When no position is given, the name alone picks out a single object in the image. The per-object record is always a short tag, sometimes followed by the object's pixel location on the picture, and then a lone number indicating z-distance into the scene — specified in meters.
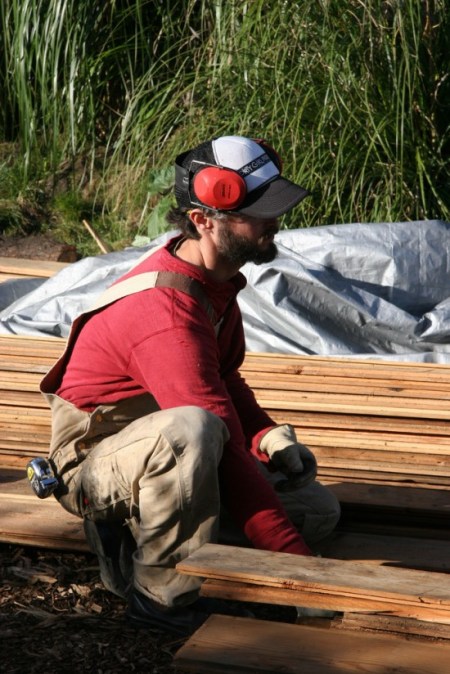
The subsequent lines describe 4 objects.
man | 5.62
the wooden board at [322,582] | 4.84
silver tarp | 10.87
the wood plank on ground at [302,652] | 4.57
